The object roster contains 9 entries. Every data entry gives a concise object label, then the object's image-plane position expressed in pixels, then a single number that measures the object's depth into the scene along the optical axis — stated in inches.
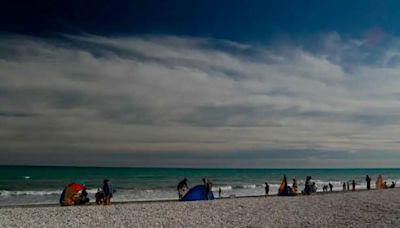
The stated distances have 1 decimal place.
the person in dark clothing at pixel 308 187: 1440.7
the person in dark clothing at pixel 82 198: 1090.2
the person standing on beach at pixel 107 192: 1084.9
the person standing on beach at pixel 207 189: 1181.0
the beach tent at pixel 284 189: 1382.9
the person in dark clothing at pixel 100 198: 1098.1
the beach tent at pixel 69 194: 1079.6
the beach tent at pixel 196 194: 1168.2
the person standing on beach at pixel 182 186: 1234.5
